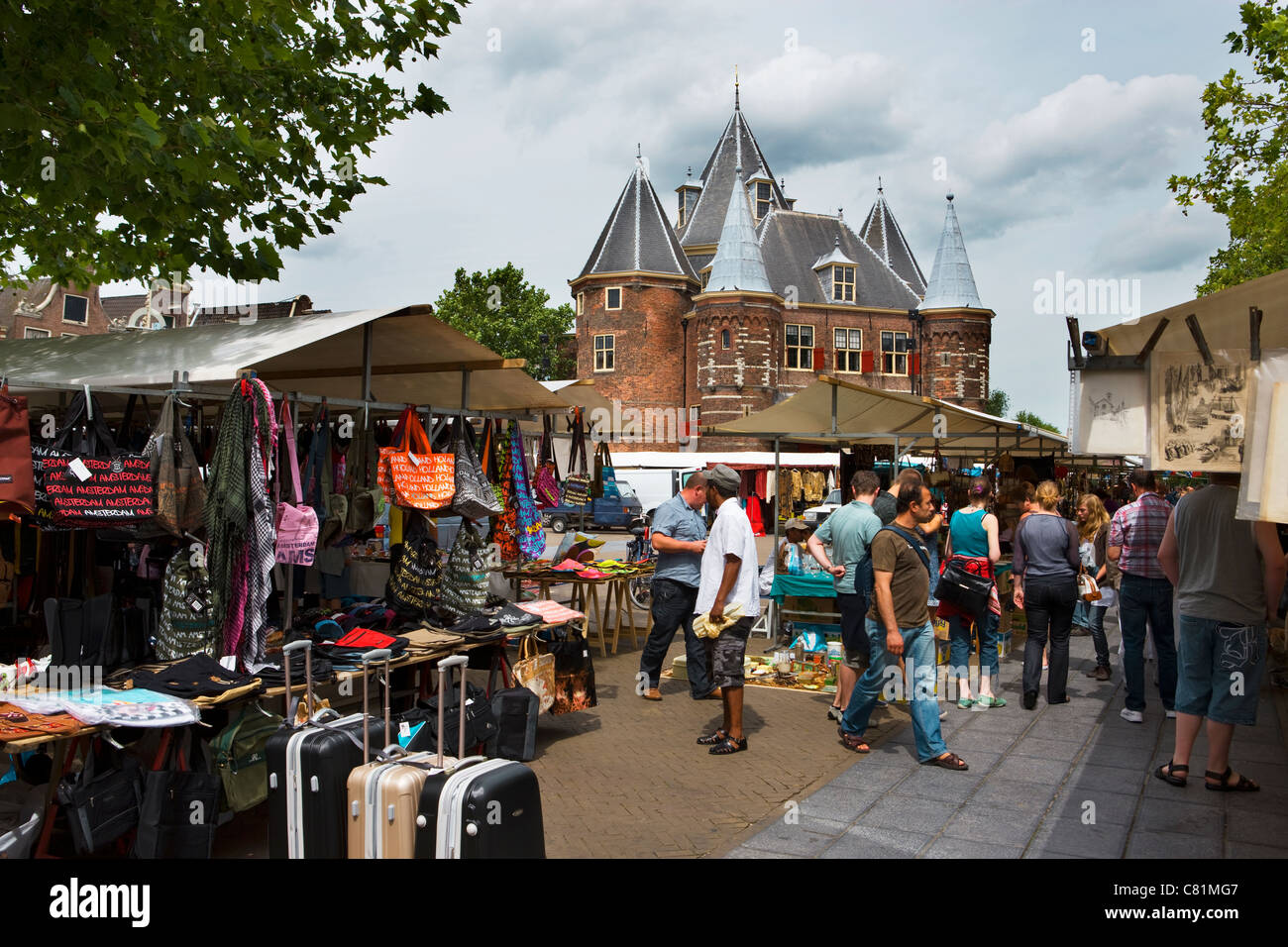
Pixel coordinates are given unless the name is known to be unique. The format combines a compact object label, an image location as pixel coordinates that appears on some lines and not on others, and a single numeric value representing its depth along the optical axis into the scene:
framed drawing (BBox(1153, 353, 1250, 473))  3.16
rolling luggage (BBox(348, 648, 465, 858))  3.42
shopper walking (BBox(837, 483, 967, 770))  5.97
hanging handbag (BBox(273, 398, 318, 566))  5.48
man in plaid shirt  6.95
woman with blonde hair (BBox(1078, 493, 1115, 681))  9.10
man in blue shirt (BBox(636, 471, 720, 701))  7.63
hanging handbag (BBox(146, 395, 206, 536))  5.18
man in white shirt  6.15
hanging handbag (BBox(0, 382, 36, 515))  4.79
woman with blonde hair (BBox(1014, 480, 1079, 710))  7.38
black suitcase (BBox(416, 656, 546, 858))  3.26
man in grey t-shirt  5.08
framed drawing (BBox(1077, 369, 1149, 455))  3.37
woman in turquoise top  7.55
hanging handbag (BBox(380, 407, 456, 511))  6.29
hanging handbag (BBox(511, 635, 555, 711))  6.50
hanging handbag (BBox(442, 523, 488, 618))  6.82
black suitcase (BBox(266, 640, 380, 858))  3.70
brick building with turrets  41.94
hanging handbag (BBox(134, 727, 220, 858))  4.27
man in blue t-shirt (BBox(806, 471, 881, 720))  6.86
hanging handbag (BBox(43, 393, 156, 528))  4.96
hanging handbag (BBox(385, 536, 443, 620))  6.69
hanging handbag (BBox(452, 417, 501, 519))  6.80
